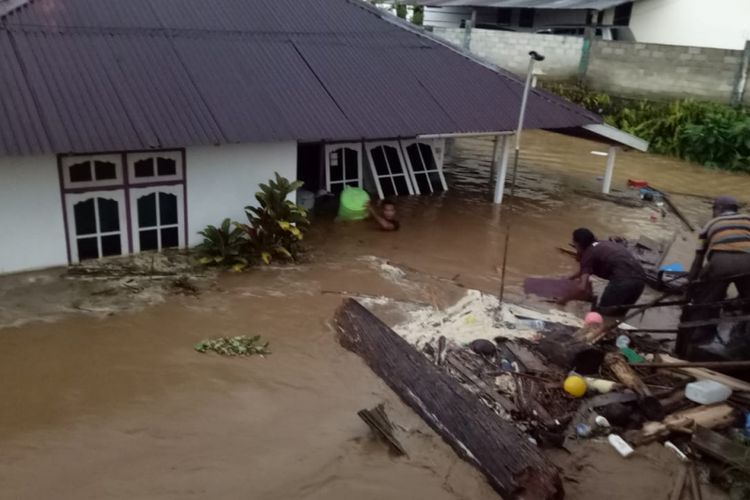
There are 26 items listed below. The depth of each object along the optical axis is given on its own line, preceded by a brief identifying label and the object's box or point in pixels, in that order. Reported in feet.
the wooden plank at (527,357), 25.78
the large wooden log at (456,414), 19.13
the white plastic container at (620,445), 21.97
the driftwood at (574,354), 25.40
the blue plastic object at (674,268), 34.74
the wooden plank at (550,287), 34.17
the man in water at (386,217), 42.63
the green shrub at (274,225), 35.40
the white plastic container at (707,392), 23.50
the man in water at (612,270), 29.25
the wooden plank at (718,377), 23.88
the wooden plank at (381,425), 21.26
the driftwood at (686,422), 22.58
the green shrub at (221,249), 34.37
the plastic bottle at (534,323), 29.19
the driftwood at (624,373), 23.99
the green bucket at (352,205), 43.93
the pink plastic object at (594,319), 28.04
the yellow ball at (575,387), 24.17
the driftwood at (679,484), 20.25
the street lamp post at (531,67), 29.40
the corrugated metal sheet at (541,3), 82.74
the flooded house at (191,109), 31.32
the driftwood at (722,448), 20.49
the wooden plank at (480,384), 23.56
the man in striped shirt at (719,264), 25.90
